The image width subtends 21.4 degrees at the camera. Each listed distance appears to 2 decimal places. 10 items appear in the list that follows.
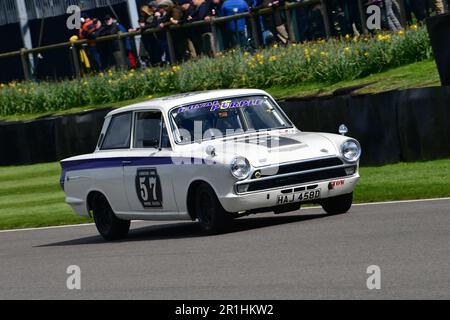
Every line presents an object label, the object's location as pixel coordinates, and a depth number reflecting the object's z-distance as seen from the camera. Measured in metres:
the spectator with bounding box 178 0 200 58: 24.84
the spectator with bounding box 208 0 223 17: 24.50
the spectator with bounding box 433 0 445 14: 20.23
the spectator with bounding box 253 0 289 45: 23.09
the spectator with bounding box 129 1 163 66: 26.08
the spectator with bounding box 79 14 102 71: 27.64
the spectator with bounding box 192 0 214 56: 24.46
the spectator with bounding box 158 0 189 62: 25.08
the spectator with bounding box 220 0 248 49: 24.17
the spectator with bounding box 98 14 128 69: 27.28
